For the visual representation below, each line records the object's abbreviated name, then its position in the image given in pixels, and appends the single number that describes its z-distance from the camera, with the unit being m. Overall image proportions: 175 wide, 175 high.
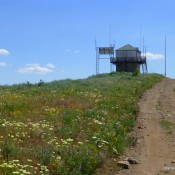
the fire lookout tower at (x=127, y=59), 81.88
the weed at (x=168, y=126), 17.19
